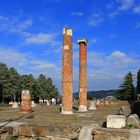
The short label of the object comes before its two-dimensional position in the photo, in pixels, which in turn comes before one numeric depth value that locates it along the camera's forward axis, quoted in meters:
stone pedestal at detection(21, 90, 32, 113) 12.44
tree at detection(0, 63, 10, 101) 32.07
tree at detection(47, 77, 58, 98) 44.86
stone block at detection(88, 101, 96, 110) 16.06
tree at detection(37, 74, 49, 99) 41.32
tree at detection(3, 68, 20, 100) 32.30
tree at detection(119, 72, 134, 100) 35.72
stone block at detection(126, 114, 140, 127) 6.08
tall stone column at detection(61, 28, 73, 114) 11.22
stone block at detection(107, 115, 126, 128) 6.06
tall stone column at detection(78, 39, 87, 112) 13.96
